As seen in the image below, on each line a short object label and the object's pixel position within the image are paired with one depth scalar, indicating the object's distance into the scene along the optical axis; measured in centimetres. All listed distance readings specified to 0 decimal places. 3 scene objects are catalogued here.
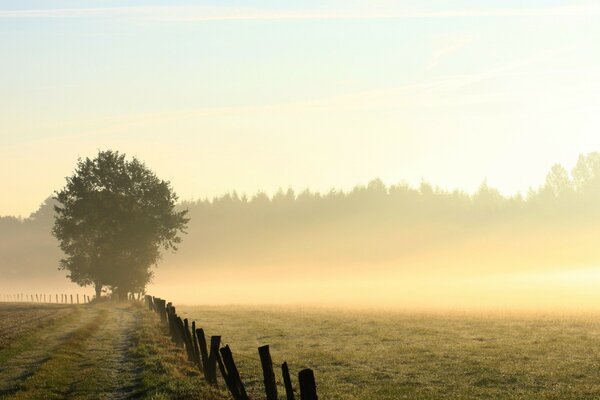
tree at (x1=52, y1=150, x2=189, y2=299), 8838
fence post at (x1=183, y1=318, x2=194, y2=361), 2823
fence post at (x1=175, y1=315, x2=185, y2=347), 3153
